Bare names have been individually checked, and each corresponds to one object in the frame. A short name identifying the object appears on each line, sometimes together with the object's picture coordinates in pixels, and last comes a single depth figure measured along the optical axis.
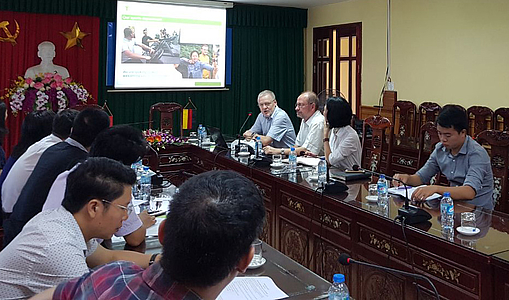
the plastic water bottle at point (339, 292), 1.37
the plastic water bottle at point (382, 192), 2.26
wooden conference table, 1.70
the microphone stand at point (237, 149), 3.69
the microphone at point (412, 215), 1.96
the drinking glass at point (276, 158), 3.21
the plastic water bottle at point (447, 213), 1.92
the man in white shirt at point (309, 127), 3.90
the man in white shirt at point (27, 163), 2.39
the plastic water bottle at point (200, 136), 4.44
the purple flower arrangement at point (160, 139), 4.18
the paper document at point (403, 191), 2.30
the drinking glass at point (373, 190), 2.43
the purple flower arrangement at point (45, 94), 4.46
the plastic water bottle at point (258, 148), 3.49
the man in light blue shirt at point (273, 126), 4.36
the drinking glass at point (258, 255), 1.62
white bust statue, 5.42
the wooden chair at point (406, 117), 5.32
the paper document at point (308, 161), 3.22
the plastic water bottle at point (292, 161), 3.10
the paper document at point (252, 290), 1.38
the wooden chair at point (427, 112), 5.08
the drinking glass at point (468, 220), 1.93
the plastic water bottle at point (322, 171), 2.75
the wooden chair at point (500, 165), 2.85
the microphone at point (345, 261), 1.27
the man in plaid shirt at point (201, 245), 0.81
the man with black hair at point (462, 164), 2.34
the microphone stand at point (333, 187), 2.46
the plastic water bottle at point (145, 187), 2.45
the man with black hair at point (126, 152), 1.78
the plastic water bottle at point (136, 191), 2.48
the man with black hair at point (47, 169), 2.03
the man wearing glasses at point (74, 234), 1.19
